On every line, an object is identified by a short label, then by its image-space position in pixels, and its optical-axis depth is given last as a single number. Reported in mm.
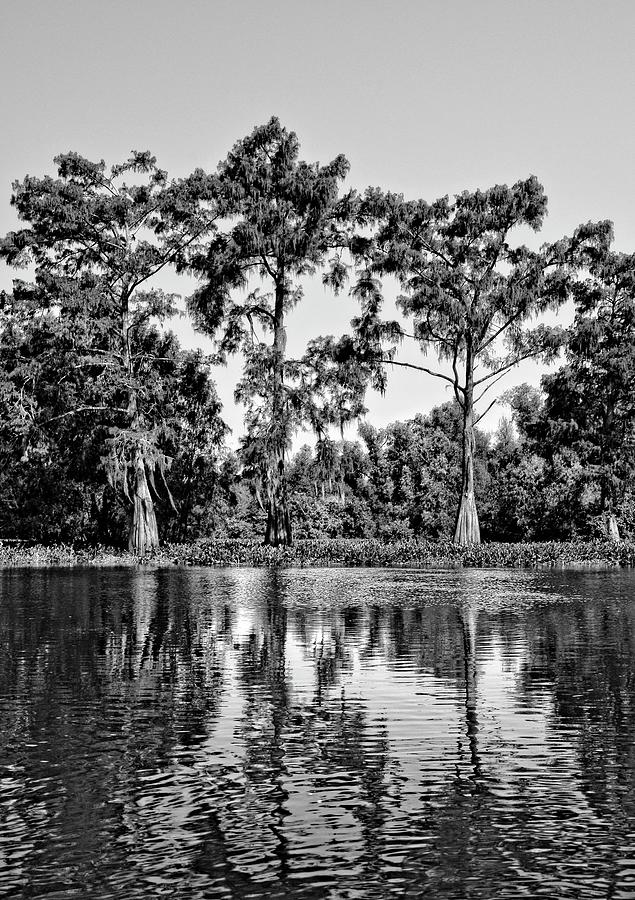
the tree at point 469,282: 41281
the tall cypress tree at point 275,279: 42562
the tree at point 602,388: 45125
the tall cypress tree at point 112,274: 42000
